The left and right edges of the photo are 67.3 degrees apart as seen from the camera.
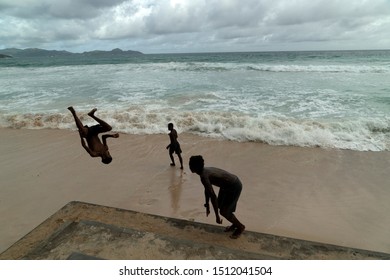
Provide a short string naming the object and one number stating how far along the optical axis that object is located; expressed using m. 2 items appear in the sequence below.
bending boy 3.75
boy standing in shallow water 7.35
